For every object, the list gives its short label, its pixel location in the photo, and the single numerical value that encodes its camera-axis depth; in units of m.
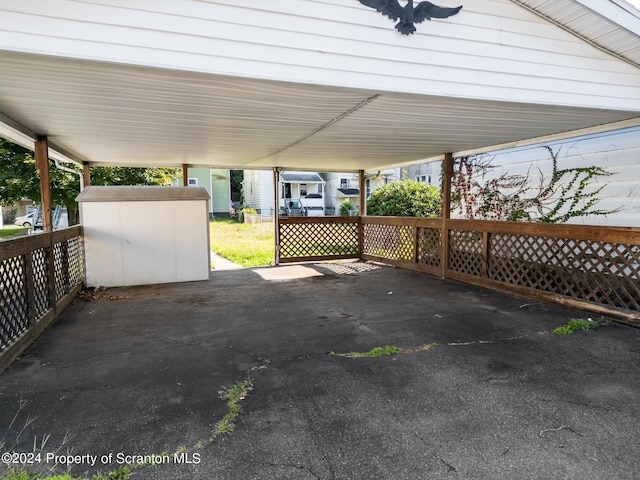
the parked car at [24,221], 19.55
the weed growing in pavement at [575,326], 4.07
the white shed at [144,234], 6.39
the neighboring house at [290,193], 24.61
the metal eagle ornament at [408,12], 3.20
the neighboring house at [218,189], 27.02
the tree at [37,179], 9.20
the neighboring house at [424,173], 22.92
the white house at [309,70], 2.59
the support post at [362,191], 10.04
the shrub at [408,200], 12.05
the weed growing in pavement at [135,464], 1.86
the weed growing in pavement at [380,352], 3.44
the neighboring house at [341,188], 25.78
